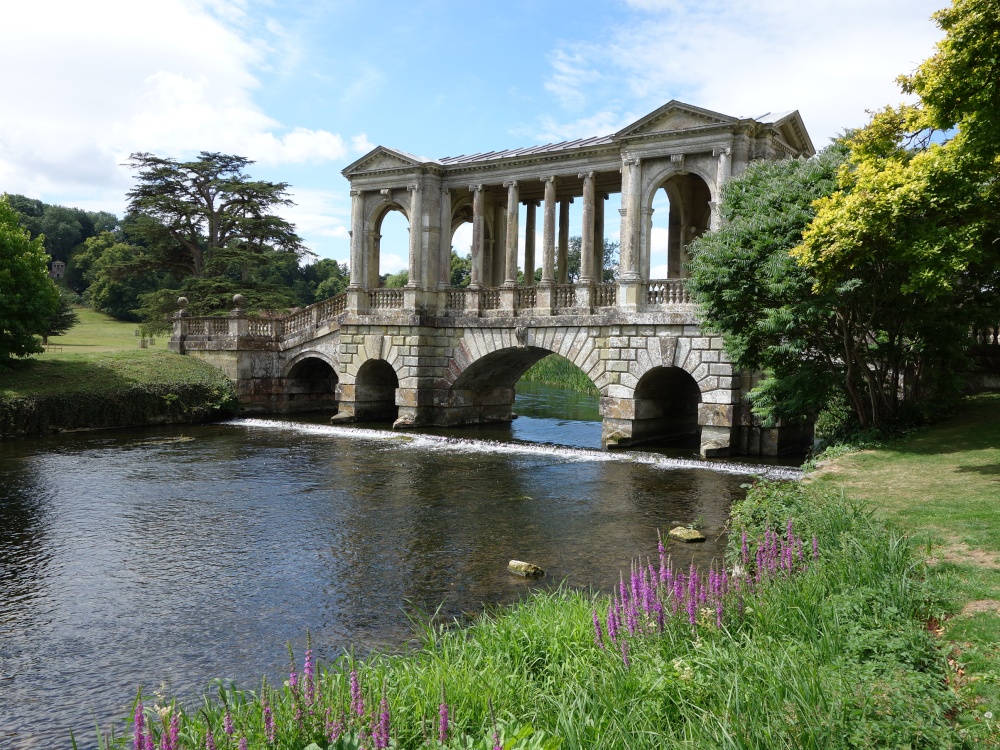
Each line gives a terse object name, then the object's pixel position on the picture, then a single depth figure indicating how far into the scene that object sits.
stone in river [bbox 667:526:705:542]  11.55
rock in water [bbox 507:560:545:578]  10.02
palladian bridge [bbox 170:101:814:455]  20.94
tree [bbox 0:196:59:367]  23.70
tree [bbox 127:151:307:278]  40.94
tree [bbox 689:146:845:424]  15.66
